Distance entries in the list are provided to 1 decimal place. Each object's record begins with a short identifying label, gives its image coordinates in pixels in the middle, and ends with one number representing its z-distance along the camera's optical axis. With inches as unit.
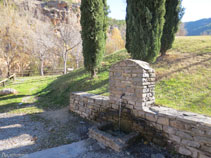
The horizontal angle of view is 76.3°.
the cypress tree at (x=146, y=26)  226.4
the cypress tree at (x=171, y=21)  292.2
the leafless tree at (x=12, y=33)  593.2
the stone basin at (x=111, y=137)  119.5
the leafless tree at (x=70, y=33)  673.0
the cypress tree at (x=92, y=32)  279.9
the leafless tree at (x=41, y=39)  739.4
